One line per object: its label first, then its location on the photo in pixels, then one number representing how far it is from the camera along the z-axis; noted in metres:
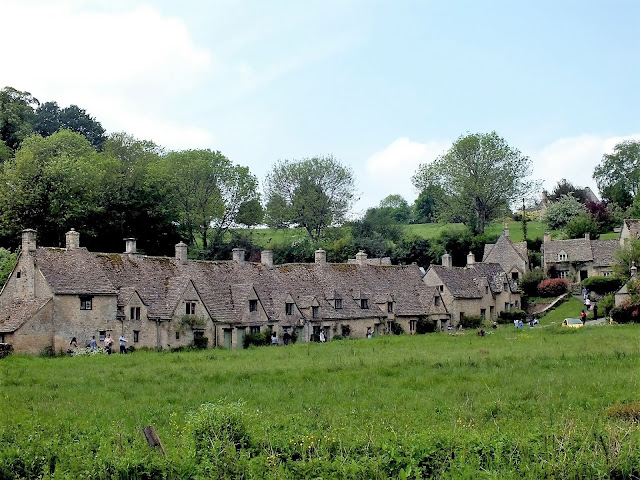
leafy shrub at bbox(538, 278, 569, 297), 88.44
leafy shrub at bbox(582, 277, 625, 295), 82.06
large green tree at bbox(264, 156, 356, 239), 106.56
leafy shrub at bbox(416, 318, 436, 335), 73.94
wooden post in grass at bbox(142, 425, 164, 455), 18.72
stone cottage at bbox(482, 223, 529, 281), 97.12
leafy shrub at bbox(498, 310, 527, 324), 79.50
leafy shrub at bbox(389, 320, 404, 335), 72.01
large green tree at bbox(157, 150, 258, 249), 91.94
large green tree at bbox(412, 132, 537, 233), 109.12
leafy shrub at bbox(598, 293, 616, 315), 69.50
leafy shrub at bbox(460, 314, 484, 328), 77.69
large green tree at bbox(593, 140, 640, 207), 138.00
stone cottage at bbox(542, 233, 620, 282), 93.44
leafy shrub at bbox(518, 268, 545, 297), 92.00
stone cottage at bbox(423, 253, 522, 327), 77.75
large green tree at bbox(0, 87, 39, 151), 97.94
